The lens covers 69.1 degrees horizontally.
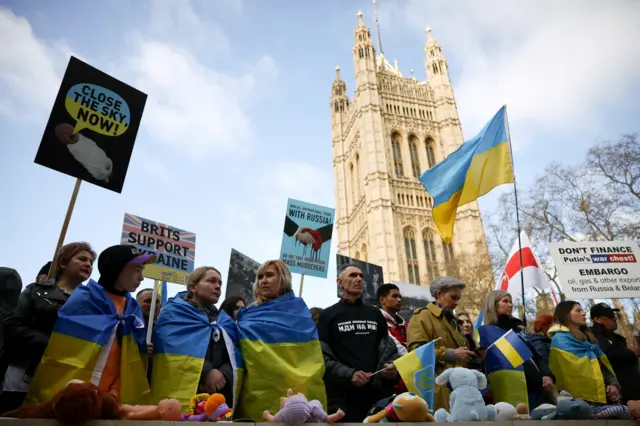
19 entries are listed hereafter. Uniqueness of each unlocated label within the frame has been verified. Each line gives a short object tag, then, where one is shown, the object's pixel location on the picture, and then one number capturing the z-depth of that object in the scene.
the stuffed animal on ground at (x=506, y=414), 2.67
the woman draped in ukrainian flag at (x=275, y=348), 2.87
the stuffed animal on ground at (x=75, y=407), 1.83
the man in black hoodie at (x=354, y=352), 3.30
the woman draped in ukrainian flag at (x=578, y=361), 4.06
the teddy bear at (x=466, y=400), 2.53
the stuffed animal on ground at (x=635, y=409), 2.91
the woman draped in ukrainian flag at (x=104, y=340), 2.54
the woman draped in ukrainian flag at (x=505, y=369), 3.83
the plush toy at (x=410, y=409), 2.28
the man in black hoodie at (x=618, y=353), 4.42
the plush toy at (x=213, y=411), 2.37
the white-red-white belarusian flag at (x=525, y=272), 8.71
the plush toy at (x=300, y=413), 2.12
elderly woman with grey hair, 3.56
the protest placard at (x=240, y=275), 8.41
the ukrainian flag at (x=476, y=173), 6.50
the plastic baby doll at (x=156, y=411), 2.07
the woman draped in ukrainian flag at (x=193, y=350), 2.83
